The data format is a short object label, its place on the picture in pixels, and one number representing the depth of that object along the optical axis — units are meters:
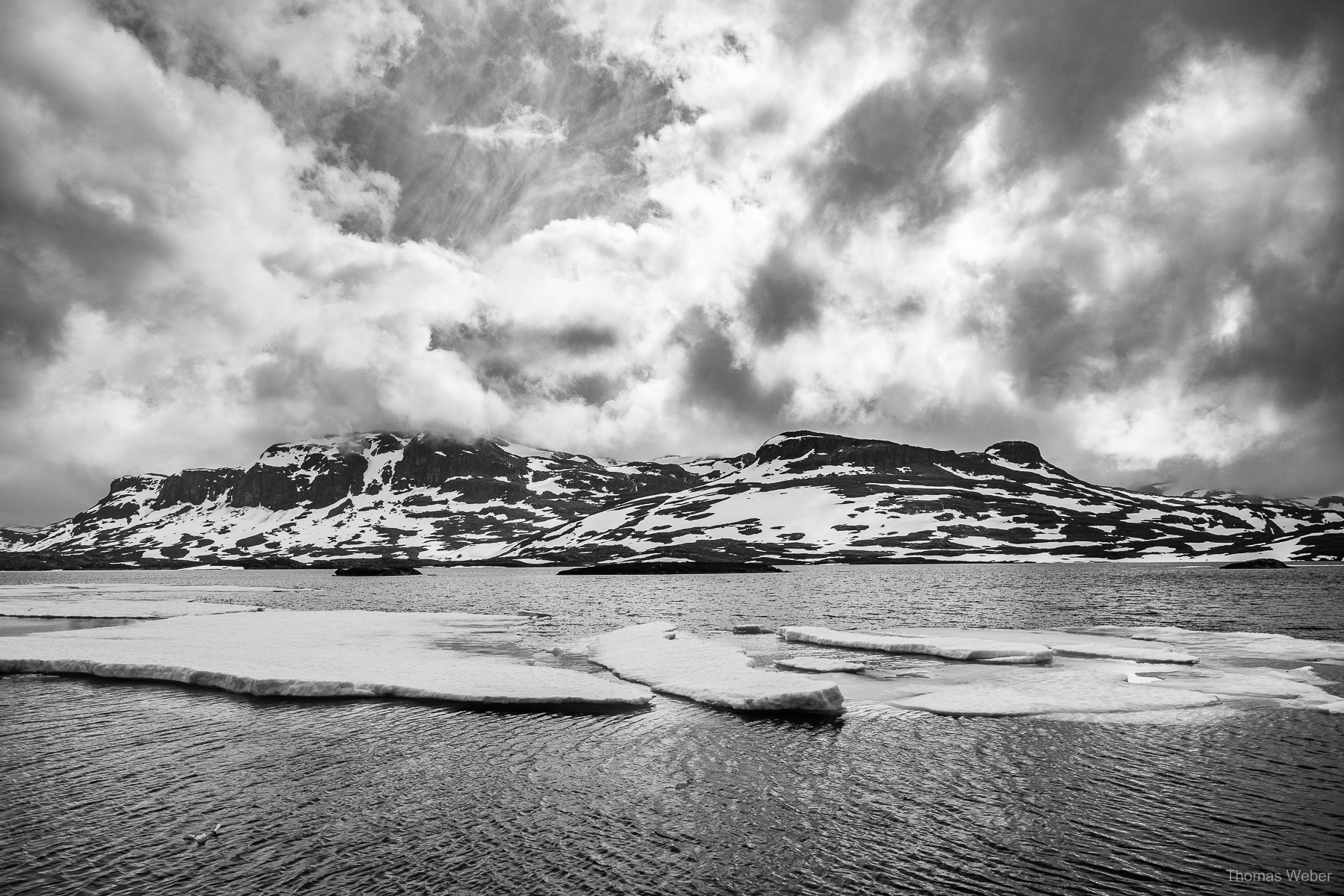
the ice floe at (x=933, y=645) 36.66
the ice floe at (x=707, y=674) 25.42
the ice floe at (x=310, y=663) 27.72
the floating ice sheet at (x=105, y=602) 63.50
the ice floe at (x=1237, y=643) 38.19
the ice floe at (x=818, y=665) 33.88
